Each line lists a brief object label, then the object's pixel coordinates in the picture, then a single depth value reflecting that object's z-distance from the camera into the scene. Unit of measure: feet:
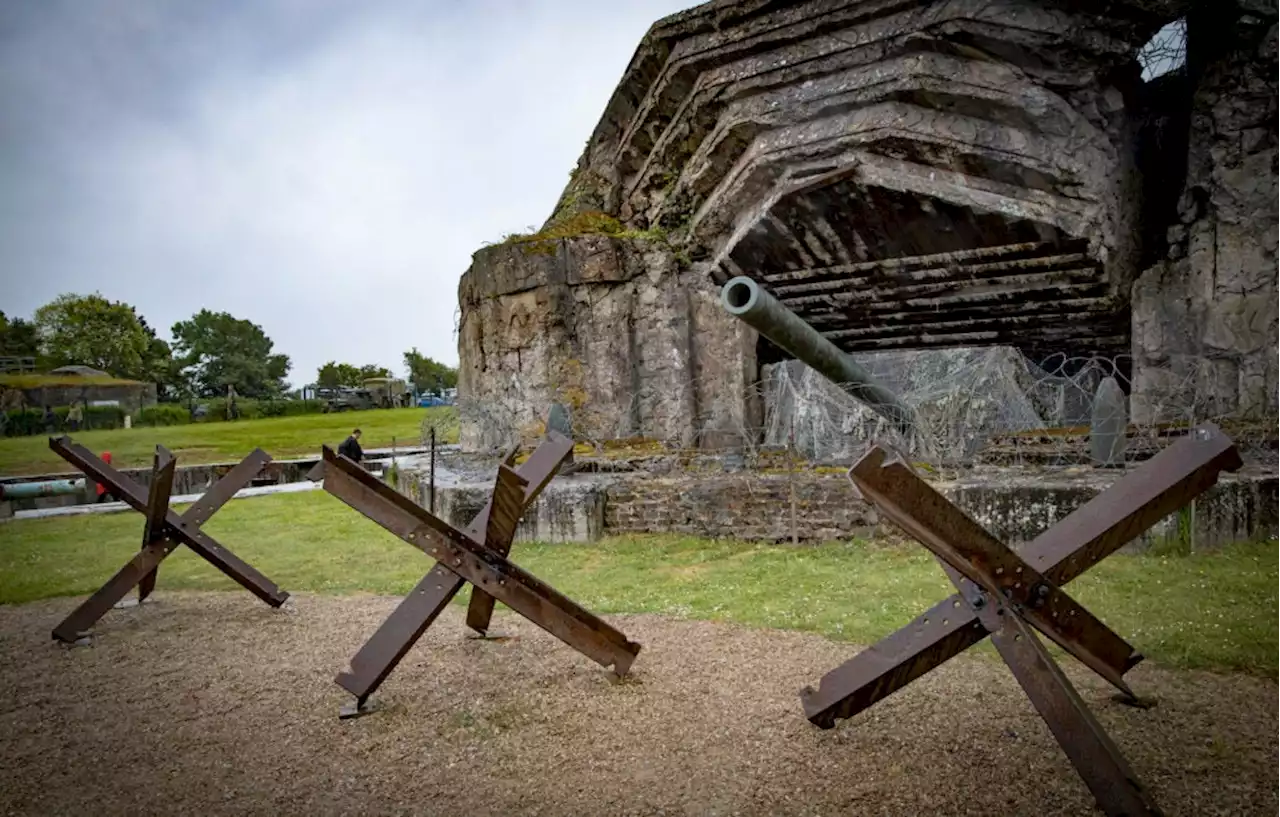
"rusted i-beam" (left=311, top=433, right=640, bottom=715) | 11.15
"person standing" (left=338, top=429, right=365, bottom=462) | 38.68
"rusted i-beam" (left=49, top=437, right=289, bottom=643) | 16.30
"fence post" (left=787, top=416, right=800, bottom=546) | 24.04
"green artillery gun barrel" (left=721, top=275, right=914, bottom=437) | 26.76
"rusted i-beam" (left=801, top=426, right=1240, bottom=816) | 7.60
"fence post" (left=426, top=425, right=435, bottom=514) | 28.26
